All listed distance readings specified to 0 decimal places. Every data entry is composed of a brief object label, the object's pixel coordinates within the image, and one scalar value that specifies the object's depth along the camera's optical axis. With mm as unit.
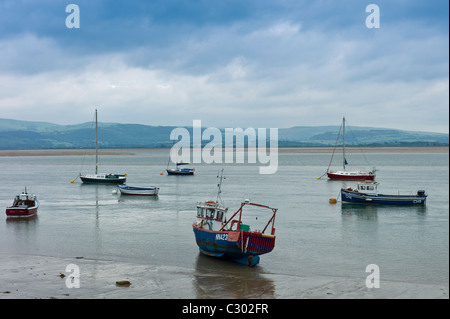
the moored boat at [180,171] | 101250
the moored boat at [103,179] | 80188
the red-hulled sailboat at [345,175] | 88788
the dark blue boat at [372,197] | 51188
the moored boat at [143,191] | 62062
